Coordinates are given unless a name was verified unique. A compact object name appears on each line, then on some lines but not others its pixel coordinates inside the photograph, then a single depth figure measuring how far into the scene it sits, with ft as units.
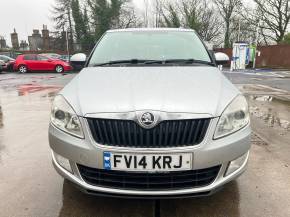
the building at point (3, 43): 117.67
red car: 48.54
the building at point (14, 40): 118.49
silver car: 5.03
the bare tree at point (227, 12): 99.41
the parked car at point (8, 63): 50.07
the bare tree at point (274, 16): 76.58
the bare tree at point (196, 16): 99.24
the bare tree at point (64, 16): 105.29
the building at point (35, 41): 117.59
